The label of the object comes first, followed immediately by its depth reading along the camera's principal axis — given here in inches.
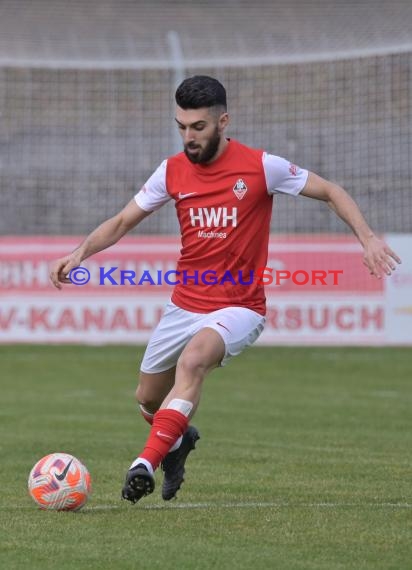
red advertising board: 1680.6
